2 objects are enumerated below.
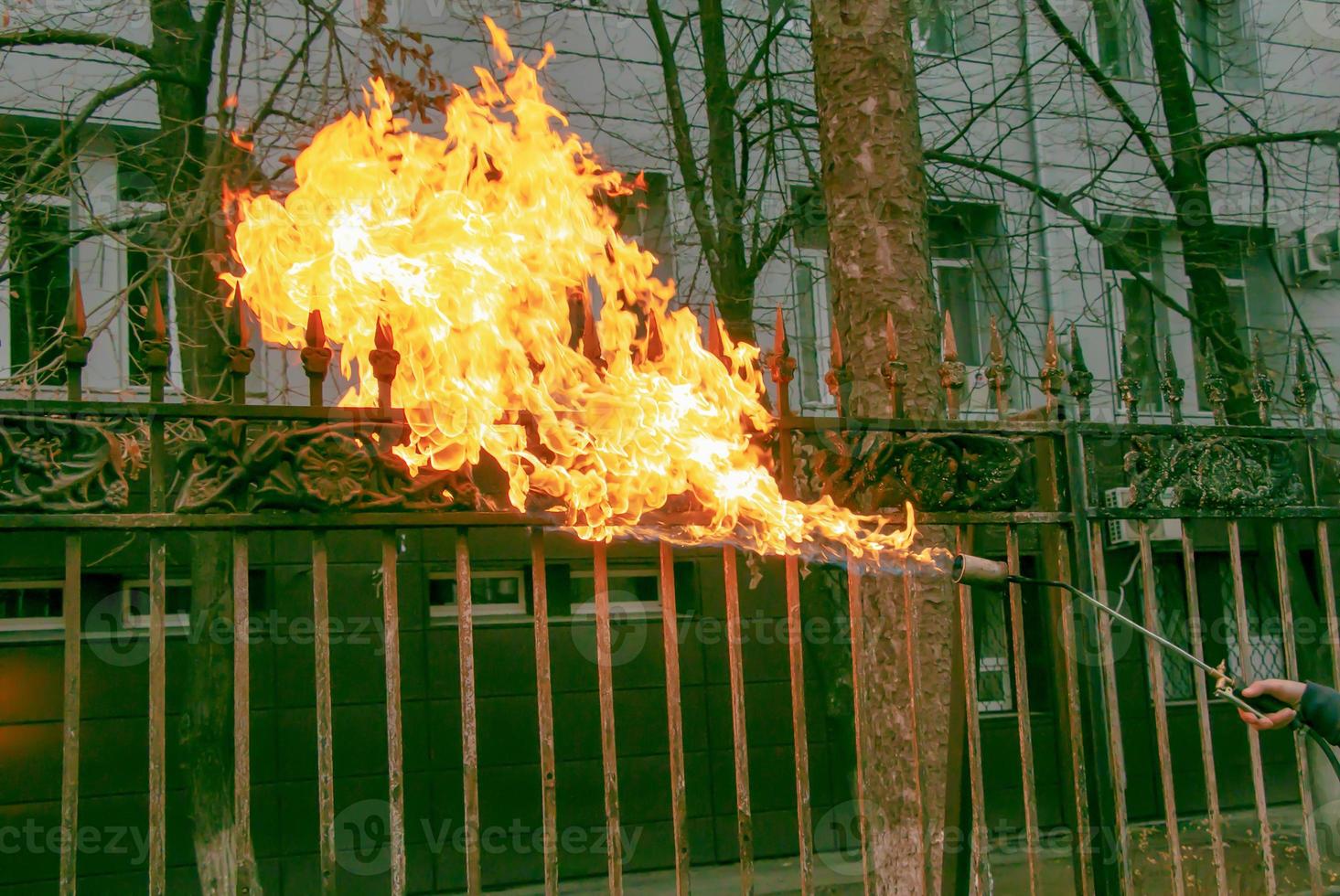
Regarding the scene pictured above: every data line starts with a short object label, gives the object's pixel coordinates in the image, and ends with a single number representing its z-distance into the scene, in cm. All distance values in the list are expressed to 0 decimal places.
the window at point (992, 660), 1204
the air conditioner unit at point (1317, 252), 1312
